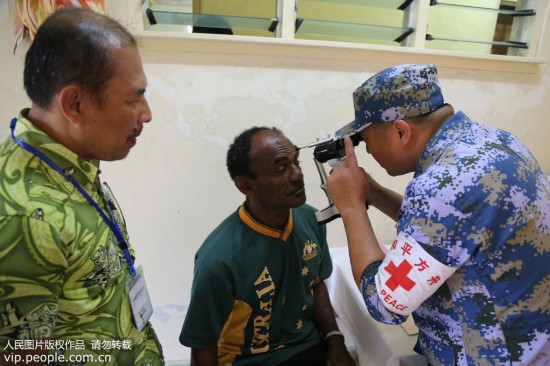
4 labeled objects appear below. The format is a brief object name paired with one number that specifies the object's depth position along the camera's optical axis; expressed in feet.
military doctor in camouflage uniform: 2.31
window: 5.06
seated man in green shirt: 3.58
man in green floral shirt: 1.93
